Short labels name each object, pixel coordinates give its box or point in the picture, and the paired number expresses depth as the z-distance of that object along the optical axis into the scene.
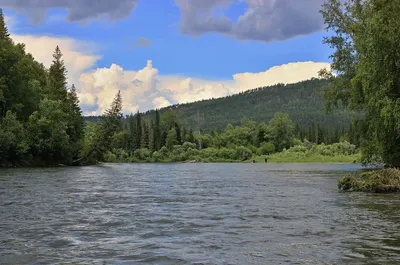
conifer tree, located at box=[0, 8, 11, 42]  77.06
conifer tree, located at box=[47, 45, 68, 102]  97.00
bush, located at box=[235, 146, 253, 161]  165.12
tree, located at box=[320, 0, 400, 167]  33.72
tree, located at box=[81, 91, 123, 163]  97.44
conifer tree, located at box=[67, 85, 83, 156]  90.34
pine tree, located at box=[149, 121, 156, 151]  184.40
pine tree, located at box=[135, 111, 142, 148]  184.01
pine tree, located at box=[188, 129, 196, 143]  184.25
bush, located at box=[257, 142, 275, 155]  172.25
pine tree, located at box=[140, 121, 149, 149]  184.88
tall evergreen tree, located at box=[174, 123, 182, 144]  183.00
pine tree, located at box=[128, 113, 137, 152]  182.68
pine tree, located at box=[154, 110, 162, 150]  183.64
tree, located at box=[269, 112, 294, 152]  177.12
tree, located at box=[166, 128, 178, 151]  179.88
